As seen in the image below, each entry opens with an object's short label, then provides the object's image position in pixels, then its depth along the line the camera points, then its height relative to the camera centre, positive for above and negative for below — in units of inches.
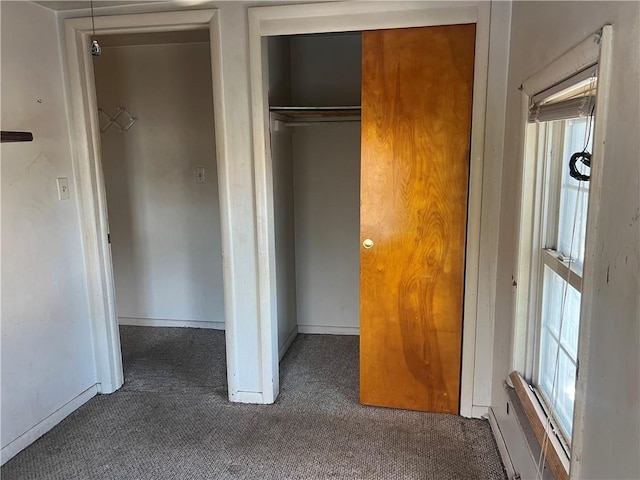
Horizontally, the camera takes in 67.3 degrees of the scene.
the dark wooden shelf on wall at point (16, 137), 83.1 +5.4
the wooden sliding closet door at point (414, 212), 89.3 -9.7
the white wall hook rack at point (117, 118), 144.4 +14.0
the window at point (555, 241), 59.2 -11.6
